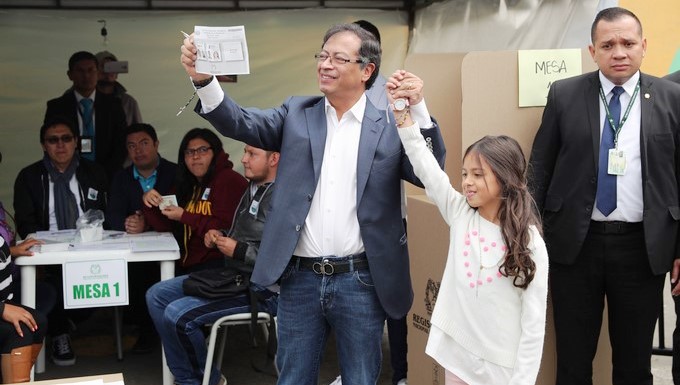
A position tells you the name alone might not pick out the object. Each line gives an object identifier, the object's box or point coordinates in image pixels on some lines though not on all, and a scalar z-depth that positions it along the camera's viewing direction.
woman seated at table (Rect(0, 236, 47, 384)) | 3.82
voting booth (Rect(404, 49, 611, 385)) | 3.48
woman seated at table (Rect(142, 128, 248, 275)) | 4.66
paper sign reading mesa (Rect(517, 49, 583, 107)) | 3.52
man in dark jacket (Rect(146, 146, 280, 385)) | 4.12
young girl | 2.65
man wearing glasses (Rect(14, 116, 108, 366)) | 5.20
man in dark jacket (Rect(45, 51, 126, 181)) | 6.33
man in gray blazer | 2.74
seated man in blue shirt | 5.27
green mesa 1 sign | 4.28
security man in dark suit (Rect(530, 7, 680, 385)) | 3.22
